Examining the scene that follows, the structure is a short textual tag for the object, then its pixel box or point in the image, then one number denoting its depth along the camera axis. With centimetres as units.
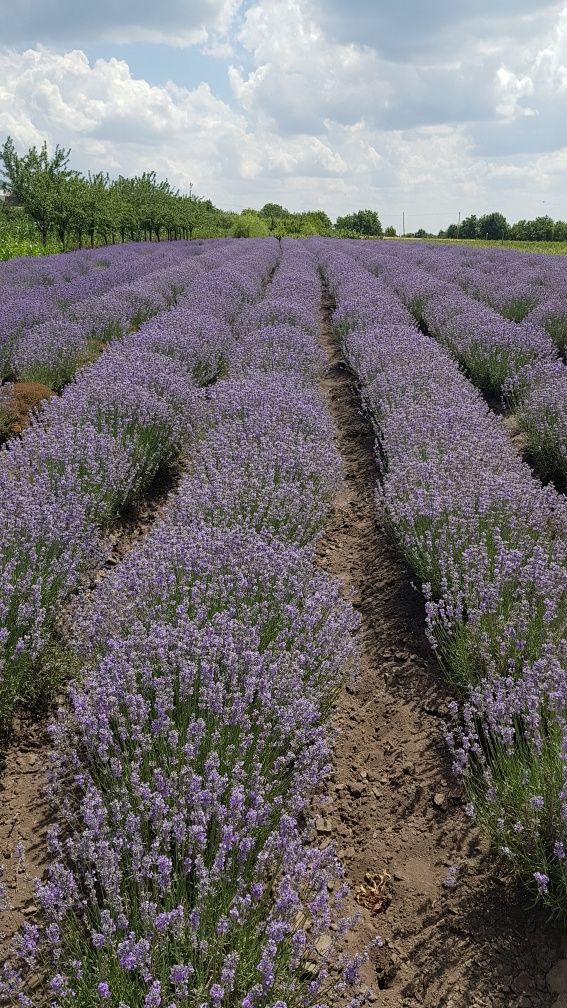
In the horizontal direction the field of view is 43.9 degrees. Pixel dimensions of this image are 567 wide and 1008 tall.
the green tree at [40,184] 1922
